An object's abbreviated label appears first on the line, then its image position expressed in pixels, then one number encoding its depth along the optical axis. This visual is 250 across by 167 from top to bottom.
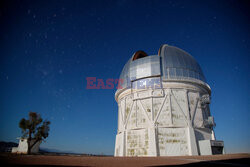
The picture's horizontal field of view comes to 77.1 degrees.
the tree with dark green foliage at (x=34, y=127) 25.17
